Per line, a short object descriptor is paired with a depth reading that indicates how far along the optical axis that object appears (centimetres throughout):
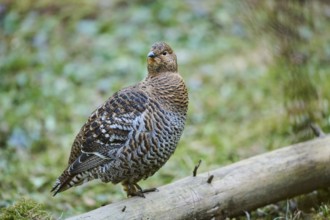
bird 887
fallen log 847
